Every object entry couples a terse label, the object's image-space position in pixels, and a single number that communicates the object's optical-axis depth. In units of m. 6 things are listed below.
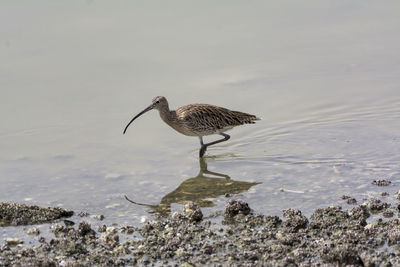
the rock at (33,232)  17.31
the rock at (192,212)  17.66
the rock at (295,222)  16.80
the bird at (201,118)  24.98
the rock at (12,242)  16.73
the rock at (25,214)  18.03
